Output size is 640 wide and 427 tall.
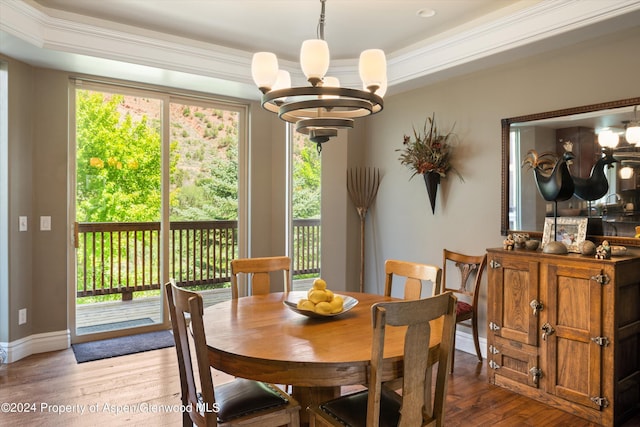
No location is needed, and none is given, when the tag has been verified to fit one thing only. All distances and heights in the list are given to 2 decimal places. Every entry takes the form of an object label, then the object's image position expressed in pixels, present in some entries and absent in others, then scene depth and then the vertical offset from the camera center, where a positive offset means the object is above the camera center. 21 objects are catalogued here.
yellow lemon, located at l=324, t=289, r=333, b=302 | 2.21 -0.44
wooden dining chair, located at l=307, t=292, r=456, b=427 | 1.58 -0.65
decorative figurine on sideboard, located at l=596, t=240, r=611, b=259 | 2.62 -0.25
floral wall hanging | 4.03 +0.53
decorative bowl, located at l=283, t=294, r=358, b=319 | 2.15 -0.51
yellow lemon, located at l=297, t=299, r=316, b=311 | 2.16 -0.47
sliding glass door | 4.11 +0.10
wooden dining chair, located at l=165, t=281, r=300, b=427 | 1.70 -0.82
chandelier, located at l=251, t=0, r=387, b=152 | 2.06 +0.58
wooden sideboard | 2.58 -0.77
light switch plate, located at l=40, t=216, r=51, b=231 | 3.79 -0.10
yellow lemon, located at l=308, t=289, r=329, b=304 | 2.19 -0.43
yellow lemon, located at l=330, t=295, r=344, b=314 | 2.17 -0.47
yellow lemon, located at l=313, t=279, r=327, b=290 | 2.27 -0.39
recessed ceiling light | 3.19 +1.48
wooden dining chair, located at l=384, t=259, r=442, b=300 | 2.53 -0.39
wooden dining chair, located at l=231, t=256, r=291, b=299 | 2.89 -0.40
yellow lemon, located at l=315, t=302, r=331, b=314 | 2.14 -0.48
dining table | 1.64 -0.56
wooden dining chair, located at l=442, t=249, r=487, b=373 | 3.55 -0.65
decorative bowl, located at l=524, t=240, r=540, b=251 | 3.11 -0.24
